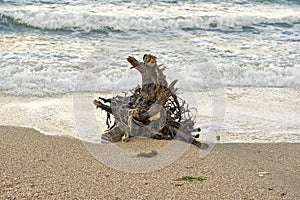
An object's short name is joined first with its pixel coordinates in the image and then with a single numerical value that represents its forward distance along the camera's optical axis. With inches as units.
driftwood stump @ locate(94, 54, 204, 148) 362.3
